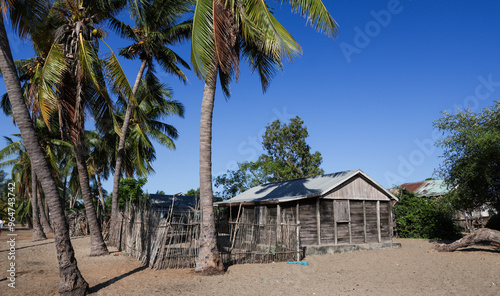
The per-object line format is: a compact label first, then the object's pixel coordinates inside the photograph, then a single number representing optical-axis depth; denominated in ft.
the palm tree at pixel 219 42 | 31.81
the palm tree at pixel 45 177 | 25.59
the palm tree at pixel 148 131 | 86.33
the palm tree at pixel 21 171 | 75.20
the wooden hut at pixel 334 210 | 52.49
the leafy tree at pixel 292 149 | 155.36
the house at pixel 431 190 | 92.43
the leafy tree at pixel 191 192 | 158.26
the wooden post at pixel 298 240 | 43.44
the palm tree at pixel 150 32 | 57.72
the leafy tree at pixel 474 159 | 50.21
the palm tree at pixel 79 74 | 43.62
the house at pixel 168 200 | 90.40
